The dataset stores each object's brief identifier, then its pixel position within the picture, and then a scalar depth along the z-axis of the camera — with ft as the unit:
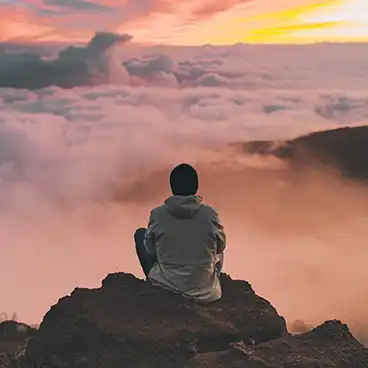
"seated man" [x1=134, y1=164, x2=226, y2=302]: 18.28
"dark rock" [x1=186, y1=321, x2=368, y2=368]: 16.40
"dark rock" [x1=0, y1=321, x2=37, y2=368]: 21.06
